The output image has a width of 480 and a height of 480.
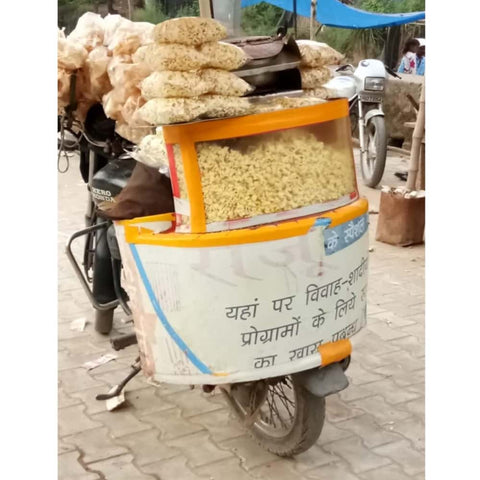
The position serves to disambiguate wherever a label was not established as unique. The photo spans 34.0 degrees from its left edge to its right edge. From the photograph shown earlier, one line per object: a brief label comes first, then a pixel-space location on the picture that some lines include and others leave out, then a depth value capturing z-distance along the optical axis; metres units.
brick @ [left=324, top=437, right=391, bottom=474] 3.04
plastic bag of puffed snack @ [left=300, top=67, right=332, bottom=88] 2.80
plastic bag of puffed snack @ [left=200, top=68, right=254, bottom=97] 2.46
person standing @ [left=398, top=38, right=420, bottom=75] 10.78
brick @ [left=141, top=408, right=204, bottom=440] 3.34
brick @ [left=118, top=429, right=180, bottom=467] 3.14
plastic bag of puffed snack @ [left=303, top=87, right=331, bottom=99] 2.82
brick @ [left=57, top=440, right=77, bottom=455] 3.21
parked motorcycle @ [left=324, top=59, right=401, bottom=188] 7.72
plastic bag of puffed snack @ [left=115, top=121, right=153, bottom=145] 3.43
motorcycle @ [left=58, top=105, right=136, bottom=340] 3.60
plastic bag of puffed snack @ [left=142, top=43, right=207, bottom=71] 2.40
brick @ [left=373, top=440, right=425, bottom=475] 3.01
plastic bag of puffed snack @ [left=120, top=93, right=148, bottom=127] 3.29
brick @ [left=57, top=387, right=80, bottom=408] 3.63
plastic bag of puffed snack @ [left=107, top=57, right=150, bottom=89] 3.30
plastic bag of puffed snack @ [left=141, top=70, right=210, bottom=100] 2.41
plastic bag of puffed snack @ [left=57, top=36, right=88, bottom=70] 3.67
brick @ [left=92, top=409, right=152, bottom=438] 3.38
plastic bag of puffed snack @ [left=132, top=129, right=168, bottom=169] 2.79
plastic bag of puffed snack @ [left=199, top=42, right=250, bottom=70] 2.45
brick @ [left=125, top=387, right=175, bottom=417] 3.56
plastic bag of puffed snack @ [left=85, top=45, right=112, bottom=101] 3.63
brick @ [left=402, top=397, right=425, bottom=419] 3.45
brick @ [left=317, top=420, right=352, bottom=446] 3.24
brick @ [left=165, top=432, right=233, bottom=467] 3.12
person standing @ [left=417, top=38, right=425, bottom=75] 10.55
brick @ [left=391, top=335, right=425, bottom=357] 4.09
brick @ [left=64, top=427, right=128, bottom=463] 3.17
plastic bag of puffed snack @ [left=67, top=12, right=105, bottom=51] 3.74
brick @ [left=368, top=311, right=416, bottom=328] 4.50
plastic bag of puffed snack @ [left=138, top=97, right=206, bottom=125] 2.41
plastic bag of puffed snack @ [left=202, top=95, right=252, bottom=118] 2.46
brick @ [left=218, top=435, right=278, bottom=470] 3.09
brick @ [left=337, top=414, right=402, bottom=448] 3.23
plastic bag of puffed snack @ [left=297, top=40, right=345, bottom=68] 2.77
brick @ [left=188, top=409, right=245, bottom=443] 3.31
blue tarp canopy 10.70
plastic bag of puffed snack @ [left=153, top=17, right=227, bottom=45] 2.40
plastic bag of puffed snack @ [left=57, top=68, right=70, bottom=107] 3.75
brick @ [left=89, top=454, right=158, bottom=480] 3.02
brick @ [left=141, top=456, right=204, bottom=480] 3.00
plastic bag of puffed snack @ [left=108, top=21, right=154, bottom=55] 3.52
